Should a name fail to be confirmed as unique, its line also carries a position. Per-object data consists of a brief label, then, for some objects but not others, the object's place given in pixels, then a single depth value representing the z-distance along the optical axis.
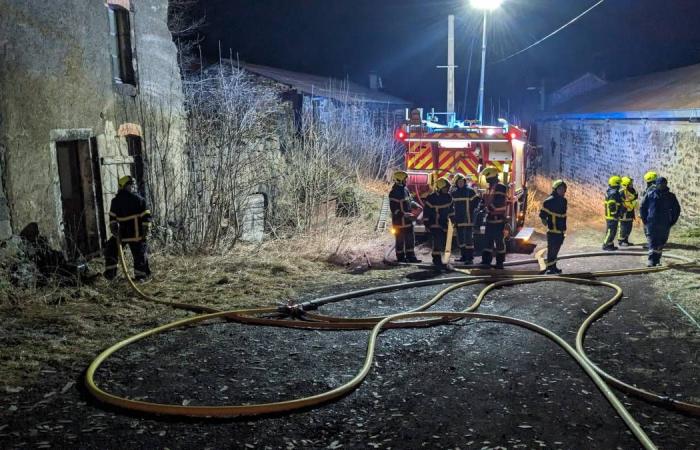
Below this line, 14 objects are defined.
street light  15.76
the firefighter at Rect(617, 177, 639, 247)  11.17
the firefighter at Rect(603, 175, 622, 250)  11.03
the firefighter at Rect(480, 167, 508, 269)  9.23
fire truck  10.65
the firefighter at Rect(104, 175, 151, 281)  7.73
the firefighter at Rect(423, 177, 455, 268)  9.36
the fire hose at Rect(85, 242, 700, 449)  3.98
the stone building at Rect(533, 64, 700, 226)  13.23
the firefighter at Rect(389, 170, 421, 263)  9.59
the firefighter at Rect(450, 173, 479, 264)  9.65
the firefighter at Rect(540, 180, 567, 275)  8.72
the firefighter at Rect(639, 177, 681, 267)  8.97
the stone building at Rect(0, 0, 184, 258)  7.20
